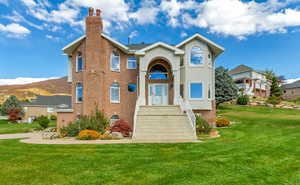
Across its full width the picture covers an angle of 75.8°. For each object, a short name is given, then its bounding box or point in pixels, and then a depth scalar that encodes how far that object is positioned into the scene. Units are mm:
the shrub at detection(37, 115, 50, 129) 21406
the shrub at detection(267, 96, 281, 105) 37000
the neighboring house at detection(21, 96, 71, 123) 45125
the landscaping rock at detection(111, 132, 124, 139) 13334
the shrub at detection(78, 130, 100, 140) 12585
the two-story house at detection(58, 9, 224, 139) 16953
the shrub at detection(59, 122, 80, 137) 14500
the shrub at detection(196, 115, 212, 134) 14328
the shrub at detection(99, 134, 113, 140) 12806
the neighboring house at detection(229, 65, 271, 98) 52438
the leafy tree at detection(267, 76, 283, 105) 45312
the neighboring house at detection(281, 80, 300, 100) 60531
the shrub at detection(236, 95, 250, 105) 39934
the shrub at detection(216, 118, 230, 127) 19500
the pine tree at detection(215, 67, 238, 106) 32844
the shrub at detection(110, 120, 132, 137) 14438
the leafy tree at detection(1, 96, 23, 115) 44219
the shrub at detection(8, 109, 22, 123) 39469
